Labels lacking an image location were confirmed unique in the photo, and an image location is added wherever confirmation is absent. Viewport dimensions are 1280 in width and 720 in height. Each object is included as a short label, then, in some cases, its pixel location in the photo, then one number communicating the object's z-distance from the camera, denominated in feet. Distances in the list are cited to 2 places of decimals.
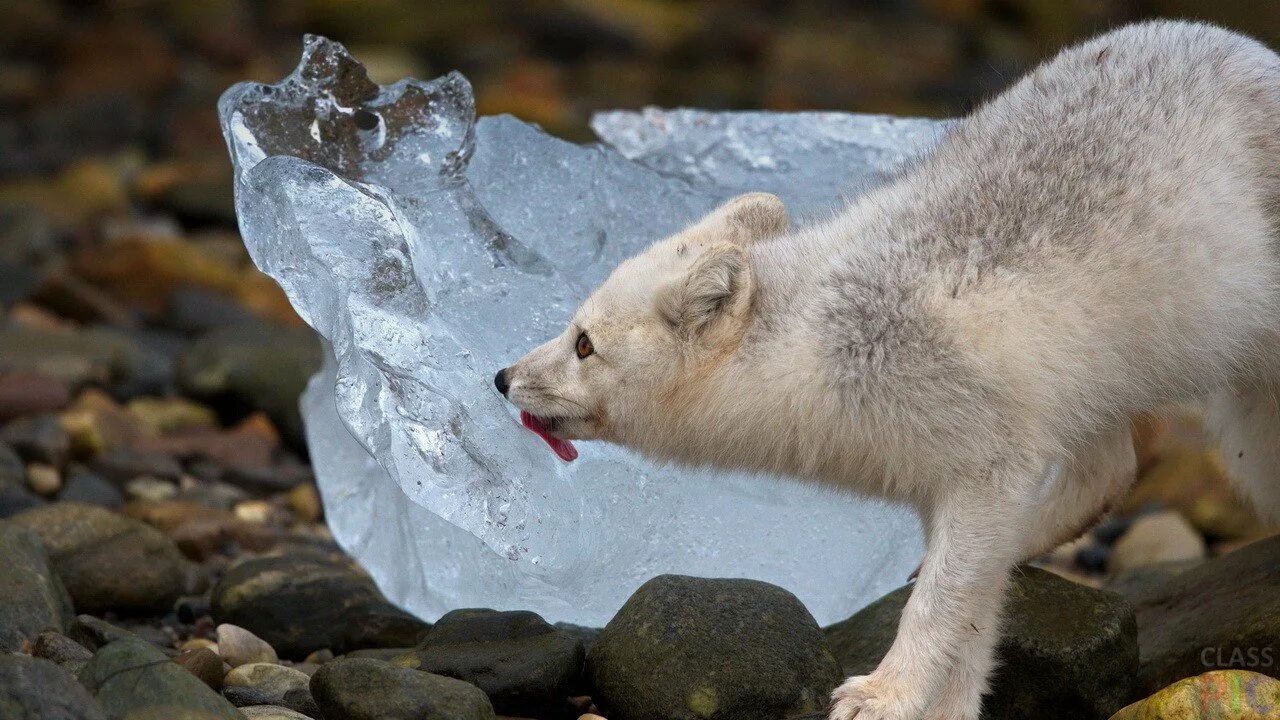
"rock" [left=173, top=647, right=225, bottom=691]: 35.73
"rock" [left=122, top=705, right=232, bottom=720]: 29.37
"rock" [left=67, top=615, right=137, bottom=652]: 37.32
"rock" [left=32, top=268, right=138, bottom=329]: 79.82
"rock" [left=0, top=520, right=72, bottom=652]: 36.14
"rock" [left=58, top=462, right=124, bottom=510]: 53.67
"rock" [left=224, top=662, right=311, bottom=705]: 36.58
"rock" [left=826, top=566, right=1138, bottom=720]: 36.73
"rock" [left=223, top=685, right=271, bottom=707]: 35.86
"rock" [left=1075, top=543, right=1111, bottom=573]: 60.39
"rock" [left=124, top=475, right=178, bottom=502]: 55.93
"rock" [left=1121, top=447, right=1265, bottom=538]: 60.90
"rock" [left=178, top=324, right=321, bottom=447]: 66.59
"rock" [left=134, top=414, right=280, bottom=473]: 60.85
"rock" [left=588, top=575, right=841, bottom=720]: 35.24
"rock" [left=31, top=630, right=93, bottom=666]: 34.37
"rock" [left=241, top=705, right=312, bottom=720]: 33.06
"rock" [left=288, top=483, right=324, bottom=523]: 58.59
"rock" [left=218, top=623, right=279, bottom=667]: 40.34
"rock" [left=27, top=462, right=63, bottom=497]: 53.93
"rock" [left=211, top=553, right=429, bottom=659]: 42.78
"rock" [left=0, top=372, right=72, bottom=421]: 60.90
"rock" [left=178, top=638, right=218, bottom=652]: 40.20
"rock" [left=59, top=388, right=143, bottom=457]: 58.95
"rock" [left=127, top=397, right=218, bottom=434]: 65.57
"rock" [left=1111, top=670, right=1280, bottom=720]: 32.86
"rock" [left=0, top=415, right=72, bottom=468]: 55.52
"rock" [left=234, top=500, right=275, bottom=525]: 57.00
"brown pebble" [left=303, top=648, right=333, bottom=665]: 41.90
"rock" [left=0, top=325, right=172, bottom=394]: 67.87
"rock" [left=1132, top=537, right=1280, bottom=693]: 38.04
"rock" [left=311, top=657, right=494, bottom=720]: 32.50
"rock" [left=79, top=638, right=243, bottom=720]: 29.81
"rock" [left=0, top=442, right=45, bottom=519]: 48.83
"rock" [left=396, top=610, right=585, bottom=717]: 36.09
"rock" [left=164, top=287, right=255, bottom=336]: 80.74
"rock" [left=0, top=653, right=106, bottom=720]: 27.43
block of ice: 39.55
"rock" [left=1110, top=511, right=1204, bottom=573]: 58.23
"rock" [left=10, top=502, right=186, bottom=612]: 43.24
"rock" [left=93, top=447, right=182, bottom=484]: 57.11
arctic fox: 33.42
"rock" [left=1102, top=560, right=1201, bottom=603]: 46.97
